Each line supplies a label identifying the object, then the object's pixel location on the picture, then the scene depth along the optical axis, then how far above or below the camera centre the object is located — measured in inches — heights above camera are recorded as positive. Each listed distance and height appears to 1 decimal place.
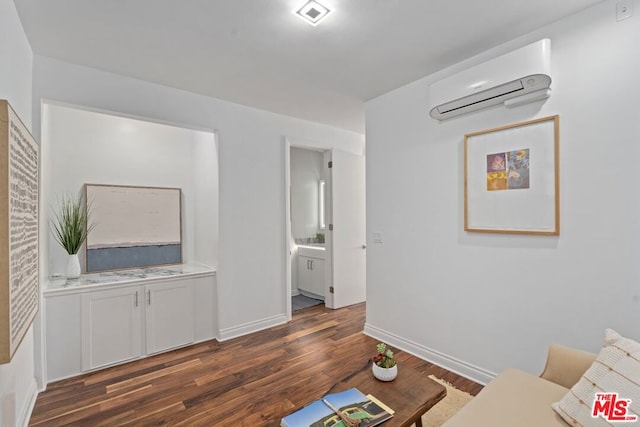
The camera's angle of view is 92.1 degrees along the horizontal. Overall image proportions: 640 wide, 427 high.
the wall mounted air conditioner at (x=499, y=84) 77.1 +35.6
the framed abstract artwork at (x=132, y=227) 125.7 -5.3
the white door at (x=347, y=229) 167.6 -9.1
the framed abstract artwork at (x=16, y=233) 49.7 -3.4
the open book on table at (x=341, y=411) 53.9 -36.4
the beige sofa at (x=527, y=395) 53.0 -35.4
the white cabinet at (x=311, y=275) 182.1 -37.6
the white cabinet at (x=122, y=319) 97.8 -37.5
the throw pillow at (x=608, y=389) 46.3 -28.2
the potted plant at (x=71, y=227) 111.2 -4.6
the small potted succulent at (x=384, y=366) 67.3 -34.1
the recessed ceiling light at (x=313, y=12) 70.9 +48.1
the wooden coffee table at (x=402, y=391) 56.3 -36.7
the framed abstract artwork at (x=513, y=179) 79.7 +9.3
